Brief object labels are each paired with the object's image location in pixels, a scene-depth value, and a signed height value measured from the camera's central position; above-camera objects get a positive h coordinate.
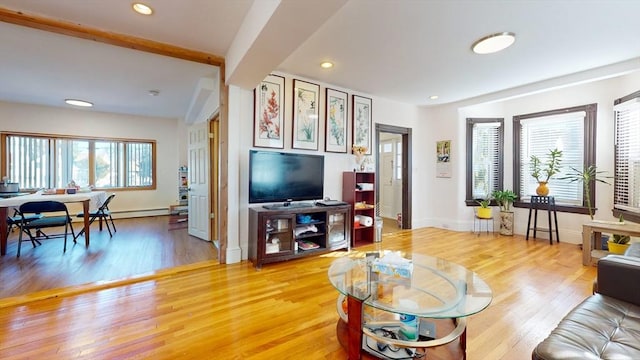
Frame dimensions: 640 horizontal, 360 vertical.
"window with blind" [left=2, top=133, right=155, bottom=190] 5.22 +0.37
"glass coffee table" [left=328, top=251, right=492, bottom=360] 1.44 -0.78
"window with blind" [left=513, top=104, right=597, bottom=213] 3.97 +0.56
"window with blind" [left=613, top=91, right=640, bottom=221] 3.28 +0.30
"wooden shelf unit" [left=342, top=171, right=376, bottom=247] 3.90 -0.34
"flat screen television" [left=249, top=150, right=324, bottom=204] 3.13 +0.03
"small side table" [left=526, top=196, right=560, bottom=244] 4.14 -0.52
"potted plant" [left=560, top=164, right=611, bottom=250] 3.69 -0.02
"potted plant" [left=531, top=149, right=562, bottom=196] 4.16 +0.16
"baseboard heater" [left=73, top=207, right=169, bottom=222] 6.05 -0.84
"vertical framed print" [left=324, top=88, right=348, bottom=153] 3.98 +0.89
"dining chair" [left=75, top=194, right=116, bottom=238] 4.27 -0.57
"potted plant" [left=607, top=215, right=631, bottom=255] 3.11 -0.79
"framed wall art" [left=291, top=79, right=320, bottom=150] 3.66 +0.92
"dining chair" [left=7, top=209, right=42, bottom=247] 3.53 -0.57
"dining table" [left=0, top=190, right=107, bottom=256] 3.33 -0.31
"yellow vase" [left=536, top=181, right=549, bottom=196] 4.18 -0.18
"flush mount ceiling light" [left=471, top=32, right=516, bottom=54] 2.53 +1.39
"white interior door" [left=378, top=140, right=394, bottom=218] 6.23 -0.04
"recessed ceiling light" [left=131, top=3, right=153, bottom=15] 2.09 +1.40
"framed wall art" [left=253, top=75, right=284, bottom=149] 3.35 +0.86
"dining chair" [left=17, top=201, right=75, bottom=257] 3.27 -0.55
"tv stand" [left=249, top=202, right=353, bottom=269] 2.98 -0.67
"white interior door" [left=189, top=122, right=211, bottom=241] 4.04 -0.06
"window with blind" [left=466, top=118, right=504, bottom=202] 4.95 +0.39
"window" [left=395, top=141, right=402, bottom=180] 5.85 +0.44
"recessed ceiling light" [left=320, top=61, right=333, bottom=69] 3.17 +1.42
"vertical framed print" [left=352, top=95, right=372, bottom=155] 4.29 +0.95
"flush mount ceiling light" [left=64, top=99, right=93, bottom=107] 4.91 +1.48
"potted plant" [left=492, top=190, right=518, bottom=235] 4.59 -0.57
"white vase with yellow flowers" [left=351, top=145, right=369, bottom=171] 4.15 +0.39
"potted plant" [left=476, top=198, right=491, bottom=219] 4.63 -0.58
